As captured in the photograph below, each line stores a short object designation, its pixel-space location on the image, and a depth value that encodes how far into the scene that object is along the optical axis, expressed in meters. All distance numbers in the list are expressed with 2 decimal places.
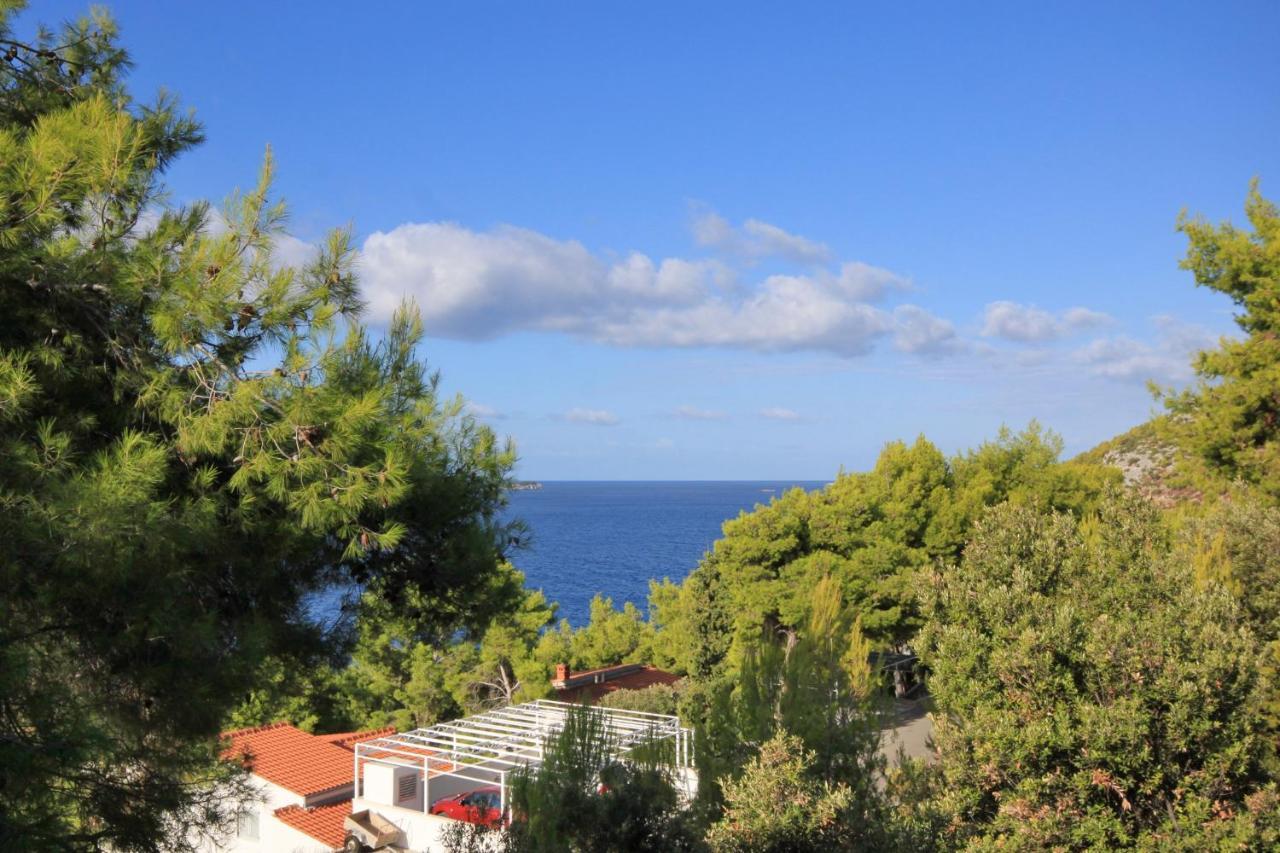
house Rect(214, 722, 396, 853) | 17.08
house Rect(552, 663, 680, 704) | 27.94
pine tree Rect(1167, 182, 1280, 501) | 15.48
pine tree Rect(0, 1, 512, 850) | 4.61
